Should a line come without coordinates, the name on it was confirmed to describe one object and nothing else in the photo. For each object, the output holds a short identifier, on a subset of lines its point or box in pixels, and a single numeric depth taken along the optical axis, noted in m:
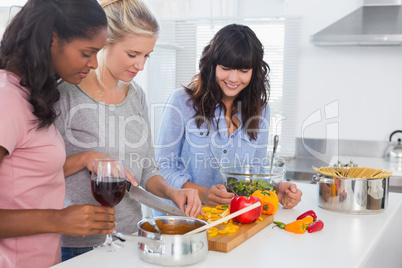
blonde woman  1.67
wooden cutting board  1.39
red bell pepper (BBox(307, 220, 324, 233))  1.61
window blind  3.88
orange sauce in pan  1.41
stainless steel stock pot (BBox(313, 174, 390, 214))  1.84
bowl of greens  1.82
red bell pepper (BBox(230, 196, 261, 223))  1.58
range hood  3.20
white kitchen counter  1.31
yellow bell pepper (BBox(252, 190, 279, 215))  1.73
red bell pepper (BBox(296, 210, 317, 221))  1.72
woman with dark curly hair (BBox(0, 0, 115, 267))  1.23
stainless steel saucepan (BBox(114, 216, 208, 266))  1.25
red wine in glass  1.32
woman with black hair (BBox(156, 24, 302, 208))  2.15
